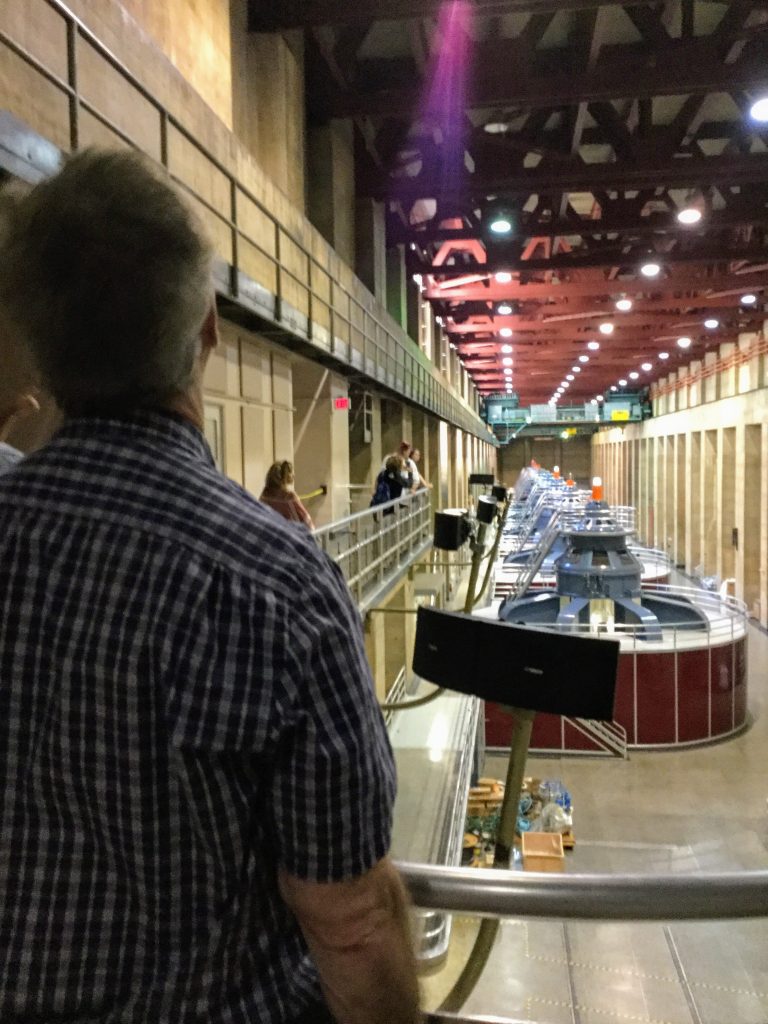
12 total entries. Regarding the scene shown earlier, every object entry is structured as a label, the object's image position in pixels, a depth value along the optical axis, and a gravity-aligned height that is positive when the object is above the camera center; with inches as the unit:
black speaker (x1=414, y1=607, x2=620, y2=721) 44.6 -11.3
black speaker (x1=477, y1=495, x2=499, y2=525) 165.6 -6.3
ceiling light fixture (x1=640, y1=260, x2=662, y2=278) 641.9 +181.8
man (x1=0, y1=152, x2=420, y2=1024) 30.7 -8.8
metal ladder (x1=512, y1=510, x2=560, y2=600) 541.3 -53.4
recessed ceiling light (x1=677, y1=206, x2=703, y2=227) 514.9 +181.5
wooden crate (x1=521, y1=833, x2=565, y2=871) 320.2 -159.4
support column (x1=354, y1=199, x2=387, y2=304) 531.8 +170.3
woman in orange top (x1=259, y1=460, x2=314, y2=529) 221.1 -2.7
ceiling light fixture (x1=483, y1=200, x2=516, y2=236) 569.3 +199.5
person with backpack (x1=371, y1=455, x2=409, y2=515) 407.5 -0.4
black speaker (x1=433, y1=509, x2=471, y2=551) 180.4 -11.3
